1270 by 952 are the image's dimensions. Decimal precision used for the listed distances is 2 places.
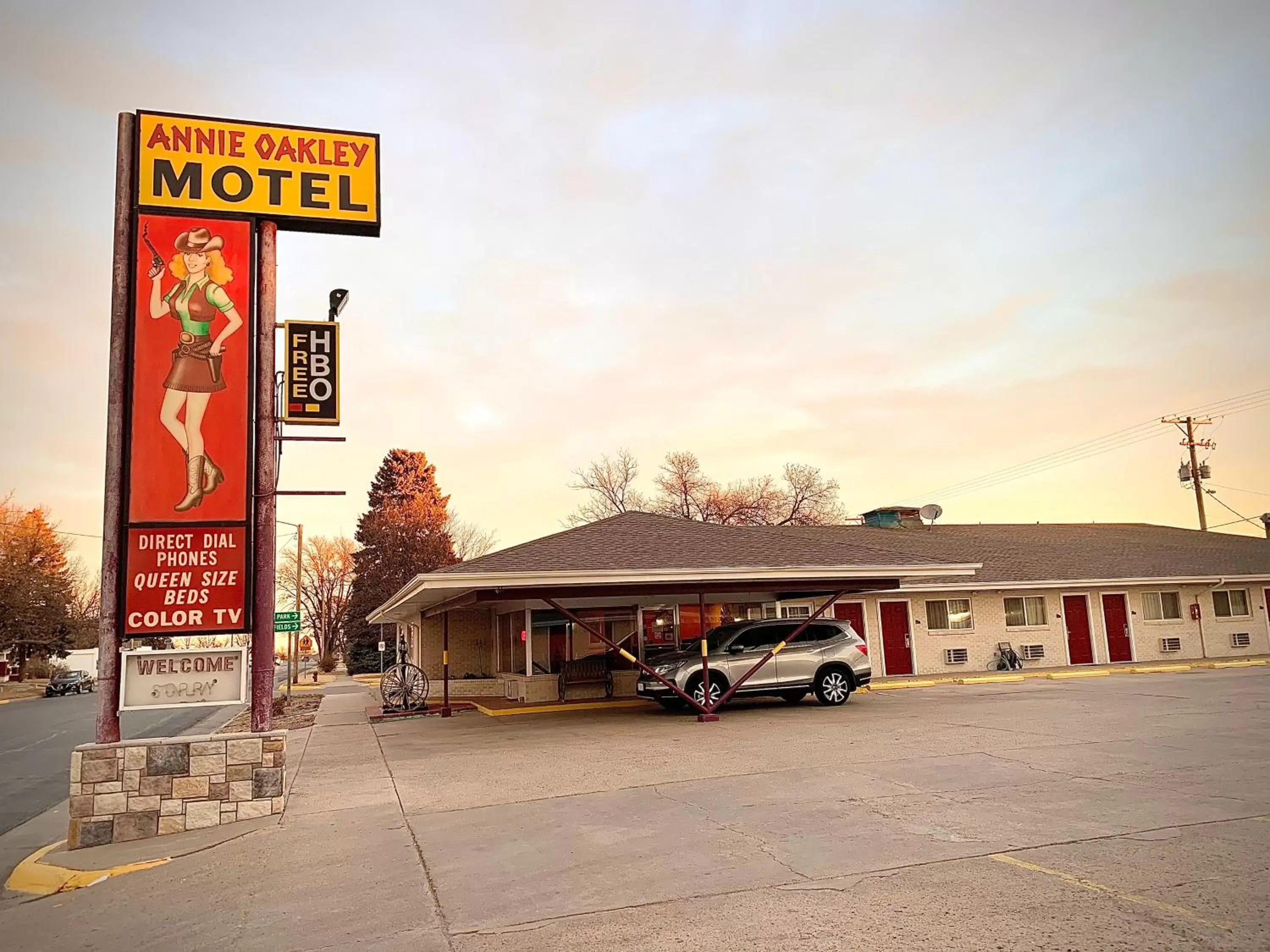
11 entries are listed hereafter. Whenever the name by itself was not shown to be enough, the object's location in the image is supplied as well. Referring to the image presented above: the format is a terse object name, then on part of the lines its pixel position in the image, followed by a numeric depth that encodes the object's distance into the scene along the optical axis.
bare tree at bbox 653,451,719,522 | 57.00
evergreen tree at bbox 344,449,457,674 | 58.00
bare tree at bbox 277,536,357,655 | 71.62
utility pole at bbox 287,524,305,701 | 37.09
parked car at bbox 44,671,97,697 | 42.53
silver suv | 18.05
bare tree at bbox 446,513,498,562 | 65.88
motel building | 16.88
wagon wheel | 21.83
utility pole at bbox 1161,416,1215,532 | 45.06
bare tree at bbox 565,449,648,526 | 57.38
